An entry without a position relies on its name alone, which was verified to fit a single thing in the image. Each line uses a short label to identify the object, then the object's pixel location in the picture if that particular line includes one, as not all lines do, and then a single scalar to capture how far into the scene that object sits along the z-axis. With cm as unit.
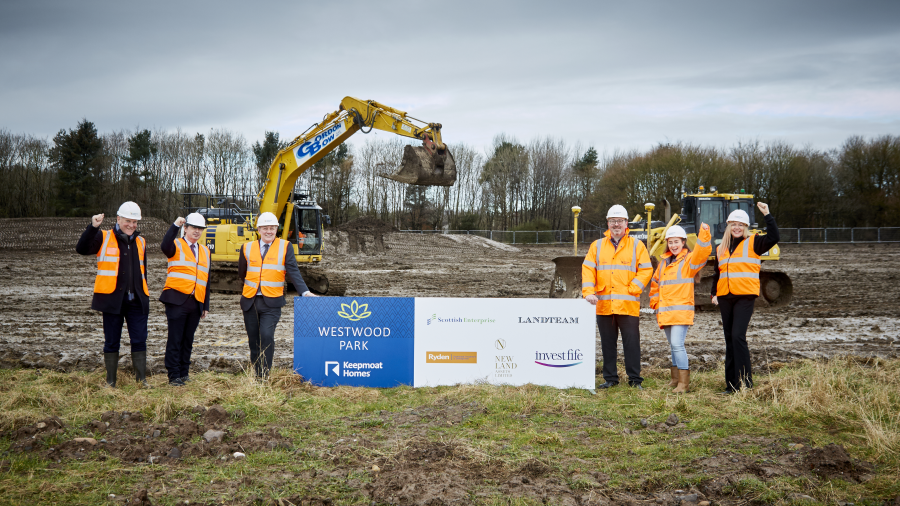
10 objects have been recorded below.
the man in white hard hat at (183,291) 635
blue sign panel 636
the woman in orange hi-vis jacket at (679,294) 608
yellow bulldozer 1357
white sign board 632
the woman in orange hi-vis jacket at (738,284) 581
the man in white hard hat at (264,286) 633
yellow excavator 1230
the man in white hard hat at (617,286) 634
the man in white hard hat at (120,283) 603
